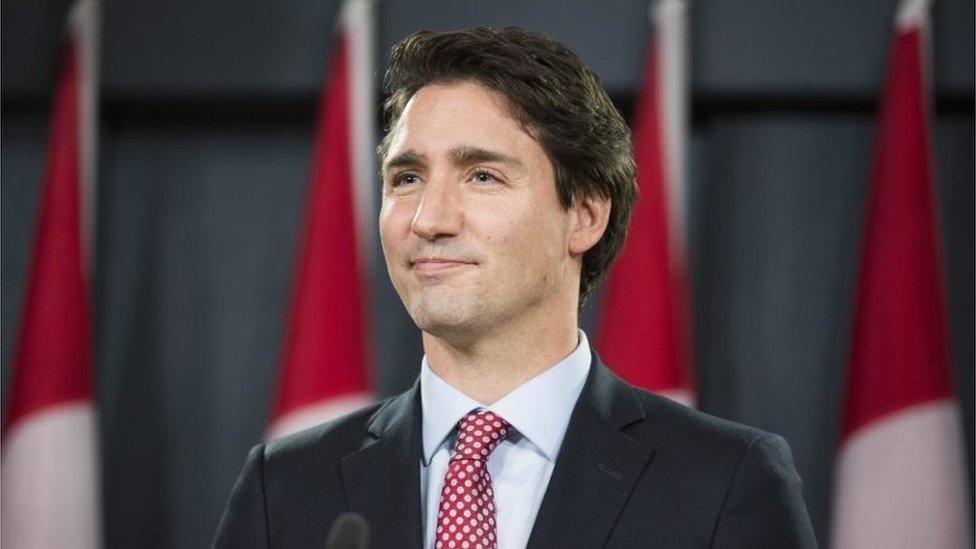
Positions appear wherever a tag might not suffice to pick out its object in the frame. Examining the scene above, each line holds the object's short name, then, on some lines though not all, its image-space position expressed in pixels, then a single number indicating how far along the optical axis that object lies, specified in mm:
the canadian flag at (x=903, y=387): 5437
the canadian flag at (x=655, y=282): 5516
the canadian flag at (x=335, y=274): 5590
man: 2910
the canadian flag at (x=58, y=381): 5715
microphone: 2045
